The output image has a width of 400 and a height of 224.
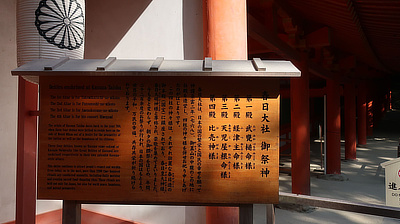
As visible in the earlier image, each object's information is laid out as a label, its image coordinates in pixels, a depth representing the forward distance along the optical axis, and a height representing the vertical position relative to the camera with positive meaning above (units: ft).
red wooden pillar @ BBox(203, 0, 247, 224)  7.39 +2.33
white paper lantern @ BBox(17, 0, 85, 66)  6.93 +2.31
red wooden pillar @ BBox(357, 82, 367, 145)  41.30 +1.04
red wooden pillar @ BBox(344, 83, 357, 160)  32.27 -0.12
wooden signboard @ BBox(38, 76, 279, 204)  5.33 -0.34
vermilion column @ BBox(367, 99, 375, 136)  51.04 +0.56
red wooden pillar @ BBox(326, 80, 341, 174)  26.00 -0.19
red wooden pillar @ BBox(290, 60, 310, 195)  18.11 -0.59
